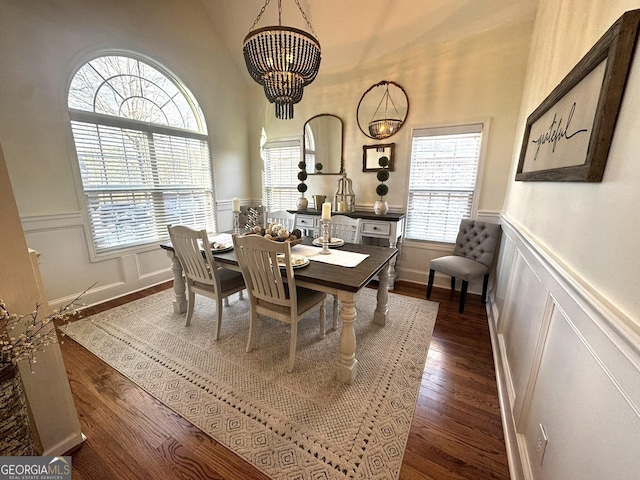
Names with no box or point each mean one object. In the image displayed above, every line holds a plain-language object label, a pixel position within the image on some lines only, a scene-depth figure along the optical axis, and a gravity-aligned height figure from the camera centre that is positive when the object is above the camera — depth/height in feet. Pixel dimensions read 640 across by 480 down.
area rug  4.32 -4.27
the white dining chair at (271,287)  5.30 -2.25
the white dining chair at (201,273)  6.48 -2.32
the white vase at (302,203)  12.26 -0.73
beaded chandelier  5.53 +2.85
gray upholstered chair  8.64 -2.44
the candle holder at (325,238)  6.95 -1.35
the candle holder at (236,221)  8.34 -1.12
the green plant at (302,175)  12.50 +0.61
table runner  6.39 -1.78
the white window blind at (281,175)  13.55 +0.68
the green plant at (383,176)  10.76 +0.52
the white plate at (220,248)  7.29 -1.73
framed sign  2.72 +1.08
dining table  5.34 -1.88
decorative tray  7.83 -1.65
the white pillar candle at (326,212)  6.42 -0.60
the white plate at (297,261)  6.05 -1.76
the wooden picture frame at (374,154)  11.00 +1.47
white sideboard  10.30 -1.52
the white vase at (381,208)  10.77 -0.80
